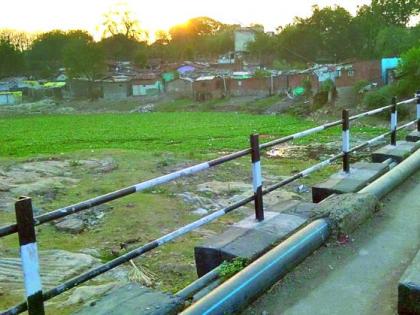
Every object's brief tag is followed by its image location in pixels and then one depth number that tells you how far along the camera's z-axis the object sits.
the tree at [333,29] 52.68
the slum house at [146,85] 61.16
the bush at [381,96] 25.03
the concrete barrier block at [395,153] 7.42
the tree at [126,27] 81.75
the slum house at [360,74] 32.31
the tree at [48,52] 82.06
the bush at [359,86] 30.59
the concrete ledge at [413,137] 8.95
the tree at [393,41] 37.66
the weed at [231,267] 3.60
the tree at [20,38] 93.31
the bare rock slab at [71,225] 8.21
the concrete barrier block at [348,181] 5.70
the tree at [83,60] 63.81
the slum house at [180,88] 53.83
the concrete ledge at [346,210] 4.52
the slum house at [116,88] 62.65
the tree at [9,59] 74.50
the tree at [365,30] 48.53
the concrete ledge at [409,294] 3.05
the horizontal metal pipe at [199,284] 3.36
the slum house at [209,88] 49.34
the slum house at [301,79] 37.51
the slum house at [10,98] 67.88
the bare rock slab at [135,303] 2.95
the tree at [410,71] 23.41
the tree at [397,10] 48.94
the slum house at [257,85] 44.21
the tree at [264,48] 64.06
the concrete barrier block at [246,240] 3.89
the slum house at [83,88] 65.44
